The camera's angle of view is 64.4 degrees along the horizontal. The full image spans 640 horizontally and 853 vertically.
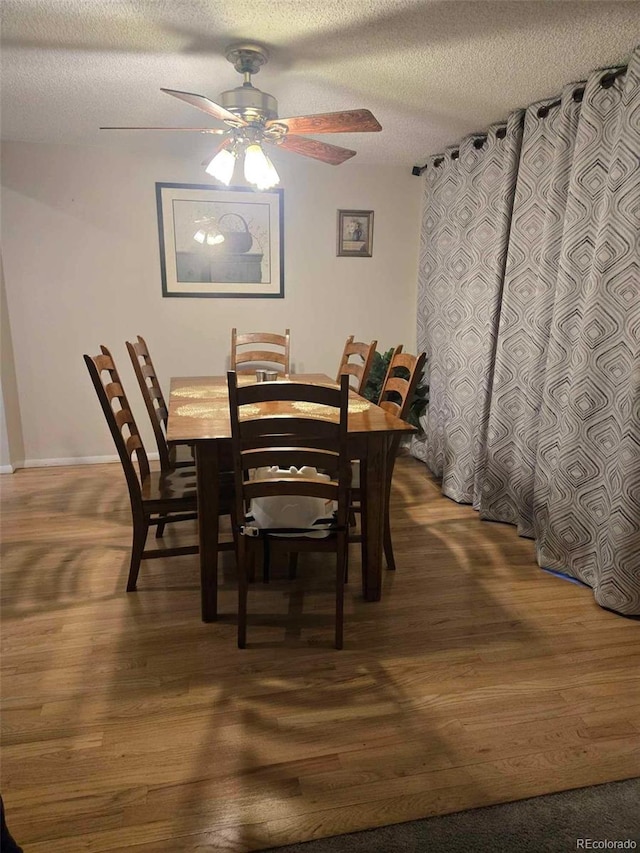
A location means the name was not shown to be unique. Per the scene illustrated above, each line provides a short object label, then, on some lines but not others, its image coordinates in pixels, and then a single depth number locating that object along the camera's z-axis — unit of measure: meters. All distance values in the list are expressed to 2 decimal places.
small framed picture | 4.05
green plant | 3.88
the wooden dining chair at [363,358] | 2.89
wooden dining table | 1.98
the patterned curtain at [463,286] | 3.01
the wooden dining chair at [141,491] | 2.17
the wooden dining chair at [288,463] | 1.73
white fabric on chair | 1.97
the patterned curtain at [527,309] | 2.55
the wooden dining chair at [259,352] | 3.69
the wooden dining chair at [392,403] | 2.30
